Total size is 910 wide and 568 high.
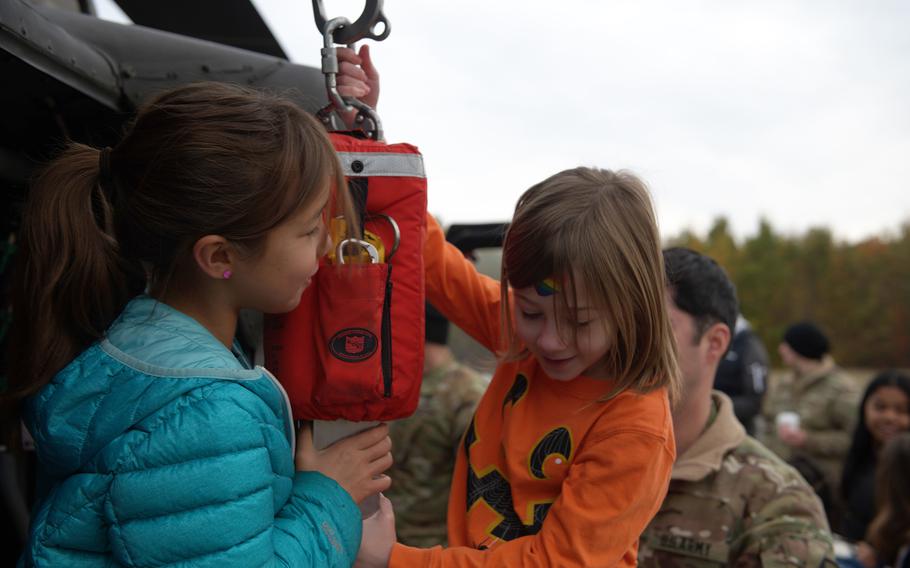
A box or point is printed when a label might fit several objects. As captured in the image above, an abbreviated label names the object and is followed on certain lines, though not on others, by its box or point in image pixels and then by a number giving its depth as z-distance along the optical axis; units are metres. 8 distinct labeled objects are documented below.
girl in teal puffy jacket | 1.27
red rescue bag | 1.55
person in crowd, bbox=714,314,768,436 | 6.80
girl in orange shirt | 1.60
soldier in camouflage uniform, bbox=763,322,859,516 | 6.29
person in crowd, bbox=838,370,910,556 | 5.21
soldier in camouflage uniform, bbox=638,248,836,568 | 2.12
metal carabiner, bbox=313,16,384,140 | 1.59
